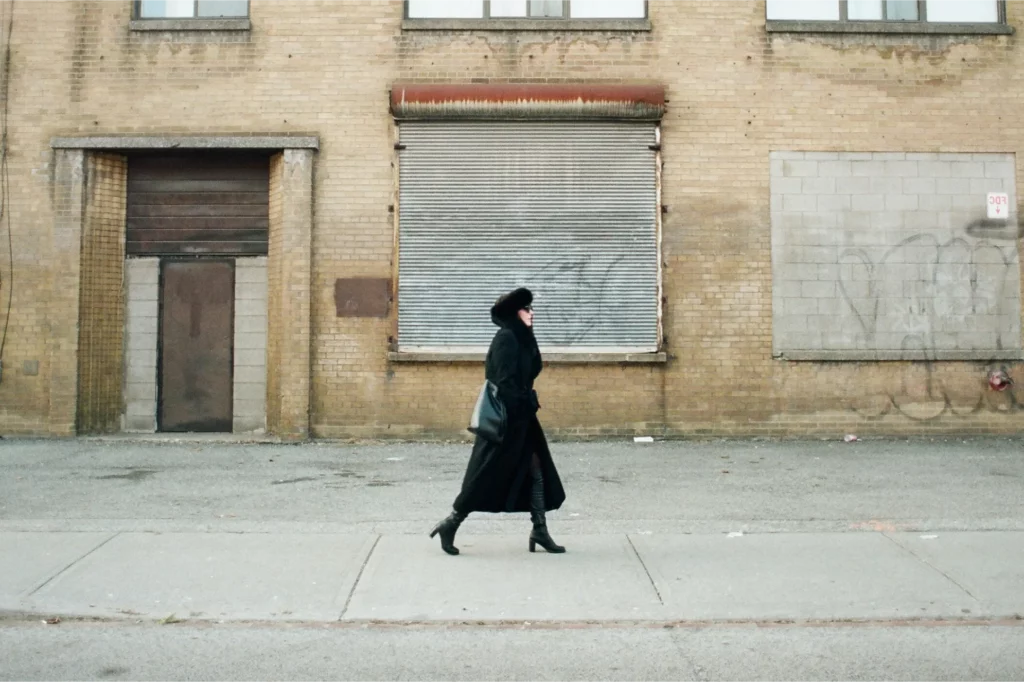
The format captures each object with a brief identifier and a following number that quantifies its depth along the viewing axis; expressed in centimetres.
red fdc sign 1260
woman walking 645
